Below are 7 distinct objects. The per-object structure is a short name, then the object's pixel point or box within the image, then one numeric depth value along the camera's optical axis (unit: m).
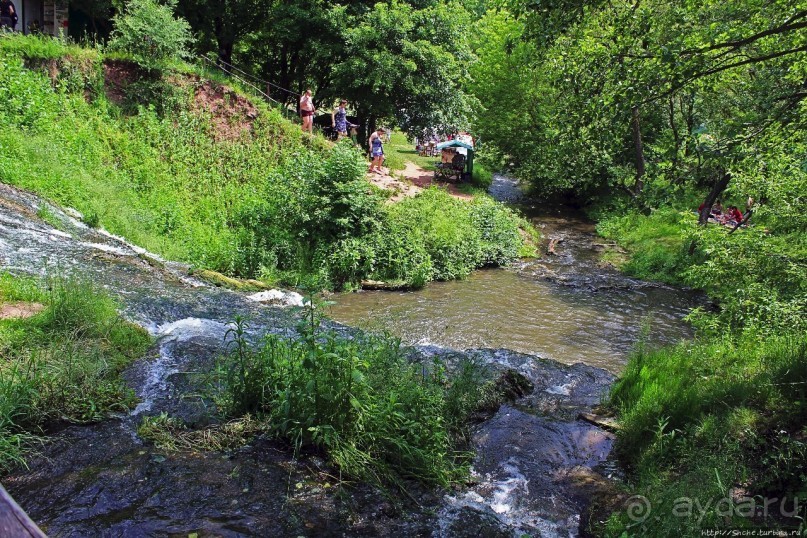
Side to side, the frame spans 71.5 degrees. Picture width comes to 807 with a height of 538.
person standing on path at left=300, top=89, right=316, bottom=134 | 19.55
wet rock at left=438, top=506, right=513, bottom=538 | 4.61
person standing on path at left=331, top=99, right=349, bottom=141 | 20.21
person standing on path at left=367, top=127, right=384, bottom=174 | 20.71
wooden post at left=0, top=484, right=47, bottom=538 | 1.46
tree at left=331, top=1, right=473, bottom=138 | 19.41
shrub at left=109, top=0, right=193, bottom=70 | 16.83
